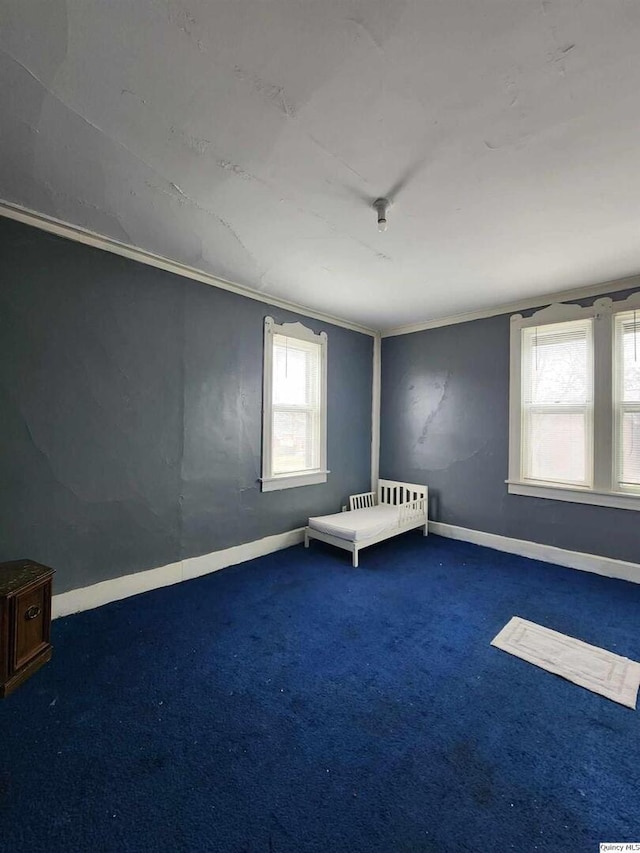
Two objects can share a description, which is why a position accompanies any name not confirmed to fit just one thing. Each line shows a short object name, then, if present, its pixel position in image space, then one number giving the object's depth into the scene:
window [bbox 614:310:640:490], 3.19
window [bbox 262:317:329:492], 3.73
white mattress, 3.46
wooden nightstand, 1.81
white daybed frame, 3.58
